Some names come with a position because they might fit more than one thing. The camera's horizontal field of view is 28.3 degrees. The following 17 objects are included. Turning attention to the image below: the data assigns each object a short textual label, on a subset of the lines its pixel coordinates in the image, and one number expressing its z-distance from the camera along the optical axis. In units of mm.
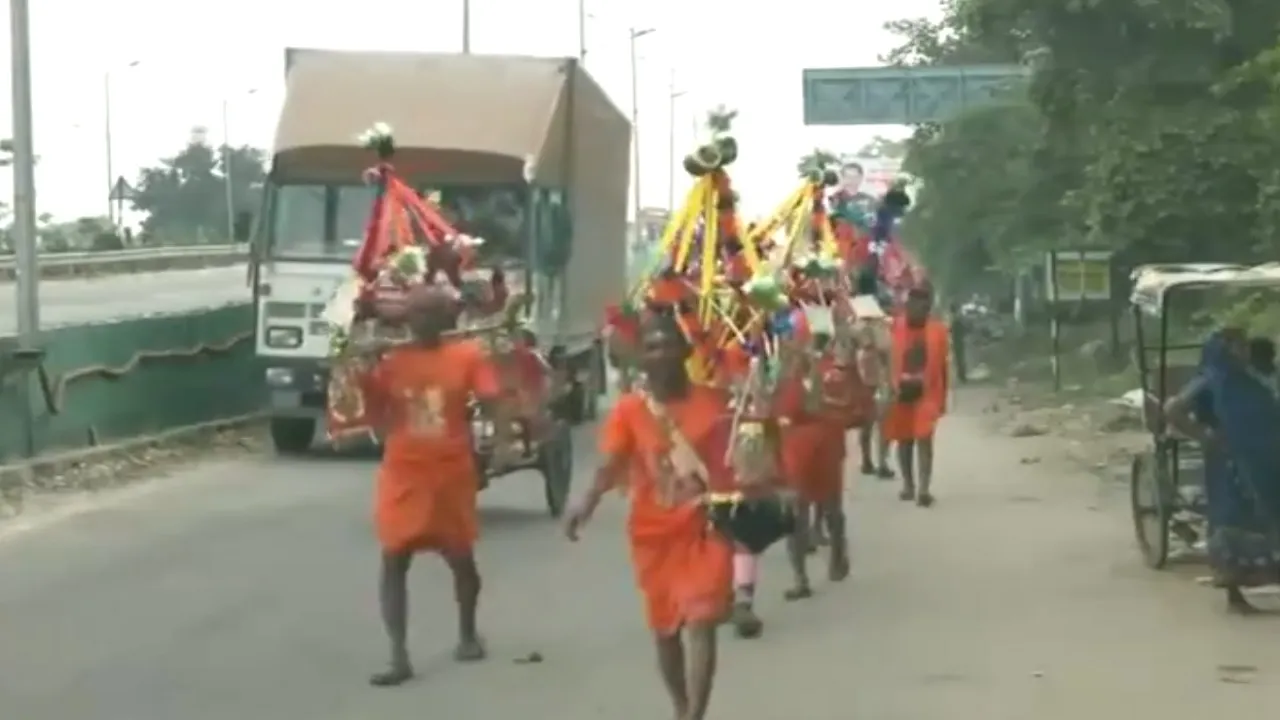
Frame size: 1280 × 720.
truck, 22984
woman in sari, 12023
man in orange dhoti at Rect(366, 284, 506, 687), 10305
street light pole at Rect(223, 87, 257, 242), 84188
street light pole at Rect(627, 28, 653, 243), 35694
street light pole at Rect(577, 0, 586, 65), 64419
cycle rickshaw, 13553
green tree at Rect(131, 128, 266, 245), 109625
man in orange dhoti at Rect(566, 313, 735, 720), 8531
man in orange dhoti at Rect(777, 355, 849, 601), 13016
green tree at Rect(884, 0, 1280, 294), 32250
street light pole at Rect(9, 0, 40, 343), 21562
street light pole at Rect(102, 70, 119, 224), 79562
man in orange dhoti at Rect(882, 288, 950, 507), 17875
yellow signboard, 34250
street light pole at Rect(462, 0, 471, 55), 49562
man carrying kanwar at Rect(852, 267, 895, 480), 14219
